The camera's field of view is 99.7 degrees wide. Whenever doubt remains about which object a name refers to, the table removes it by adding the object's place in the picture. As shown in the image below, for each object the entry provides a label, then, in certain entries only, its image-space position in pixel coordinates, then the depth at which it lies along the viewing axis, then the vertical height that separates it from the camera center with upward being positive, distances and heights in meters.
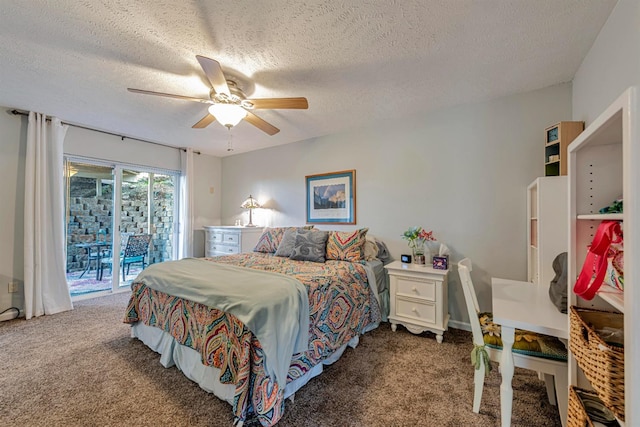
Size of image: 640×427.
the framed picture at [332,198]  3.57 +0.23
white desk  1.27 -0.51
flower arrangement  2.85 -0.24
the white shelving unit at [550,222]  1.89 -0.05
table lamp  4.42 +0.15
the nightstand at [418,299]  2.50 -0.82
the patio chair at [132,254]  4.04 -0.64
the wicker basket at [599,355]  0.81 -0.46
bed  1.48 -0.73
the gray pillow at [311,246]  2.92 -0.36
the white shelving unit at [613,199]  0.75 +0.06
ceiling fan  2.05 +0.89
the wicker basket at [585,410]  1.00 -0.75
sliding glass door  3.75 -0.14
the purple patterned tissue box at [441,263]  2.61 -0.47
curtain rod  3.05 +1.14
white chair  1.41 -0.80
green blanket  1.50 -0.55
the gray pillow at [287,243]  3.15 -0.35
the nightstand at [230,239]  4.14 -0.41
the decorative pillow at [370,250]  3.07 -0.41
